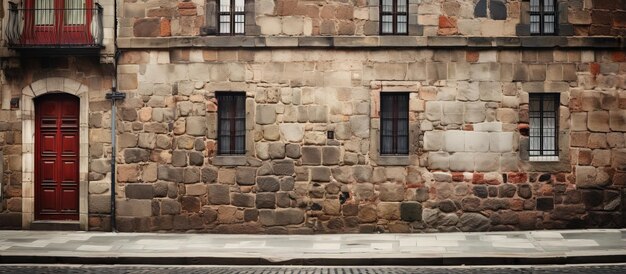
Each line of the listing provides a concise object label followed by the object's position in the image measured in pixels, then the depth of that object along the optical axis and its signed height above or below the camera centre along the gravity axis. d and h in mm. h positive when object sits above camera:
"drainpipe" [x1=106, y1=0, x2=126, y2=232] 15109 +547
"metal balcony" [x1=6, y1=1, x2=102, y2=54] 14945 +2284
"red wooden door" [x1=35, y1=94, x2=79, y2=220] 15453 -274
